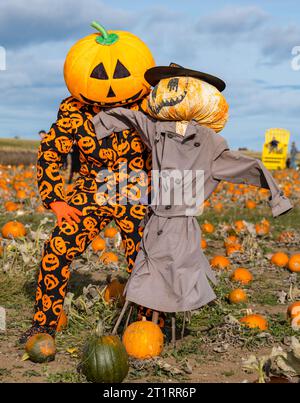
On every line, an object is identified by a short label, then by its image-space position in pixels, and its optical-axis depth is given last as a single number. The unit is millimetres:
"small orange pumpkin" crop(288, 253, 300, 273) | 8734
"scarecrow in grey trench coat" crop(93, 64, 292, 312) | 5340
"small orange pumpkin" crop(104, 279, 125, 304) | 6710
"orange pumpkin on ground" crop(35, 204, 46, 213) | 13509
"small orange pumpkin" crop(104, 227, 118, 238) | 10422
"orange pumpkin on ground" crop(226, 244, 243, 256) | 9646
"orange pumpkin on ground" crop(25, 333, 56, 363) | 5281
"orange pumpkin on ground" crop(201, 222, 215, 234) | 11359
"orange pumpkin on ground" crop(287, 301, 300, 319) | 6289
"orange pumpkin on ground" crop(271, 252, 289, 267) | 9062
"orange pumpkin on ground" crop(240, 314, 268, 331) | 5988
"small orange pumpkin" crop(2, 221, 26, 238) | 10070
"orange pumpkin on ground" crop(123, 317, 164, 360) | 5258
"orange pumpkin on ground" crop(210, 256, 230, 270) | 8612
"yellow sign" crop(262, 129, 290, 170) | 35375
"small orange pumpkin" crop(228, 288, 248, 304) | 7188
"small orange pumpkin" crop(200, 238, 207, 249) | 9992
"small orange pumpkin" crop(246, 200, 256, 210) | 14793
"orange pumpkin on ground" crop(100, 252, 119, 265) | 8672
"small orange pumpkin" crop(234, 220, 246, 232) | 11062
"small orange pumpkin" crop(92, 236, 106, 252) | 9445
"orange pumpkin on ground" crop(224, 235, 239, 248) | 9996
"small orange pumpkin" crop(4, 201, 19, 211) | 13508
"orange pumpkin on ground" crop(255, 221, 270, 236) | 11109
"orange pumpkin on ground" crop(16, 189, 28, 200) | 14445
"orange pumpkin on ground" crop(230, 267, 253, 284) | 8008
